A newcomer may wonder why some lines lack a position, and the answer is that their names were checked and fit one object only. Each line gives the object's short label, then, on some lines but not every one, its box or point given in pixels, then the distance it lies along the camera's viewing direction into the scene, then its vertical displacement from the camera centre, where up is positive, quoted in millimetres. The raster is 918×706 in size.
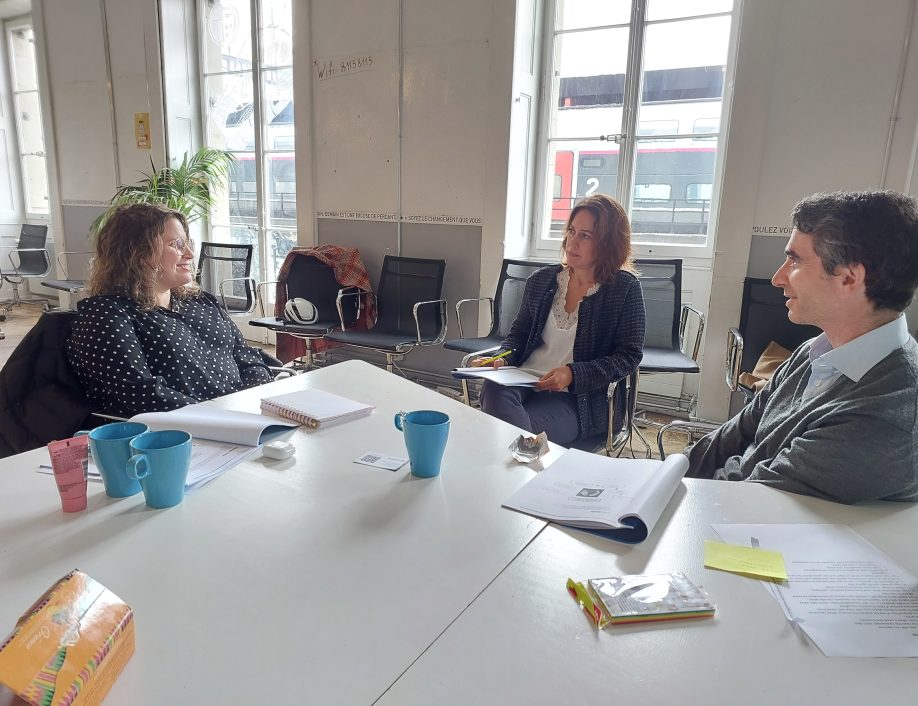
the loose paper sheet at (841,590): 706 -457
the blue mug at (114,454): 971 -396
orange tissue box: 530 -405
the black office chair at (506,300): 3426 -480
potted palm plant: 4867 +110
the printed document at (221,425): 1237 -445
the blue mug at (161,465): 943 -399
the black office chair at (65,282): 5117 -738
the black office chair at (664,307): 3135 -450
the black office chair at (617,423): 2090 -719
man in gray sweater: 1015 -255
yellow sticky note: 833 -459
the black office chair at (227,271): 4672 -581
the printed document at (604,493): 927 -451
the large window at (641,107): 3449 +613
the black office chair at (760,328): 2990 -511
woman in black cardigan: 2041 -418
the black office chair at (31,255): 6422 -627
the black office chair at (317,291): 4082 -585
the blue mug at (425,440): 1096 -401
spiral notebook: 1365 -455
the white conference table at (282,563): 645 -469
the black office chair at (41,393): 1519 -486
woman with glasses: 1611 -367
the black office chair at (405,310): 3619 -637
